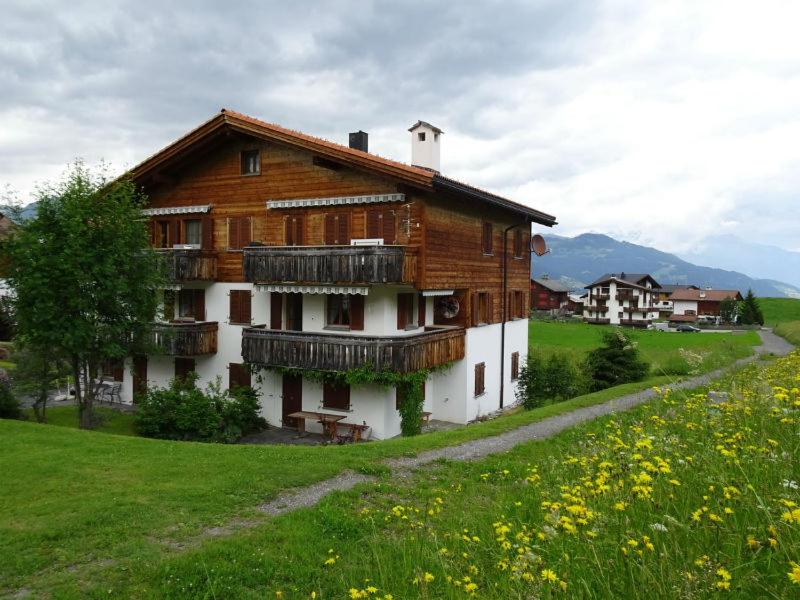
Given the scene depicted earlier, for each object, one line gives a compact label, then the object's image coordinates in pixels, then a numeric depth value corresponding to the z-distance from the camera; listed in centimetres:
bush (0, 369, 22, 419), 1657
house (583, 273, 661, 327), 9012
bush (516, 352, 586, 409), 2408
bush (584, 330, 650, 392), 2552
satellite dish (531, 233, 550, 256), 2865
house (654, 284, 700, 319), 10725
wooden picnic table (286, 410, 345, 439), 1853
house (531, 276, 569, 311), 10900
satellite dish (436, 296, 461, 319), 2191
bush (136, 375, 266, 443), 1802
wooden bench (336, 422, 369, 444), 1835
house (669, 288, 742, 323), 10075
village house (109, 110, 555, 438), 1833
